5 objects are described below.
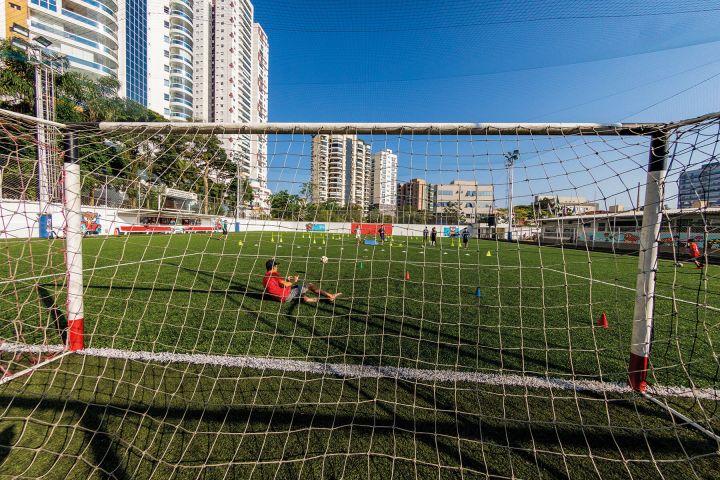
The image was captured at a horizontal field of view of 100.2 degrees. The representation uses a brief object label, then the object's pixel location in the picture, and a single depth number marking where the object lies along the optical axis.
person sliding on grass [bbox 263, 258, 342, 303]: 4.89
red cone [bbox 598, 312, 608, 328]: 4.23
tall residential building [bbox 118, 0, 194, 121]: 50.69
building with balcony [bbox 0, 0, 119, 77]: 34.41
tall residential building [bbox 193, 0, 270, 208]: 65.88
